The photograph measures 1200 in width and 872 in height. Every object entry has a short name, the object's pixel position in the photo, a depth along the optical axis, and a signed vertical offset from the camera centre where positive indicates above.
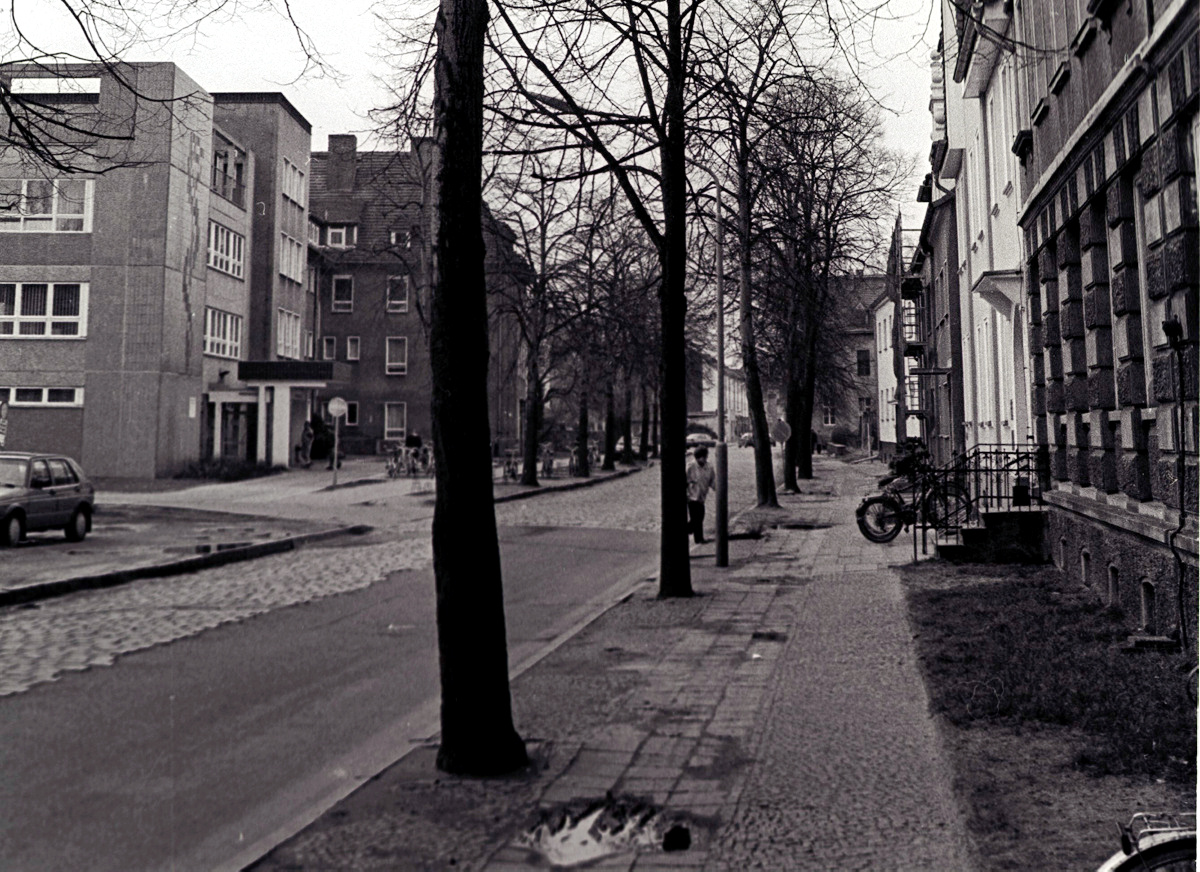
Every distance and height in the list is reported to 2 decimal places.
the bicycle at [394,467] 39.58 +0.40
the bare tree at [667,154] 10.70 +3.39
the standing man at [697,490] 18.12 -0.22
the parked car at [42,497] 17.31 -0.30
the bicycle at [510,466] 38.53 +0.41
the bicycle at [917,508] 15.51 -0.47
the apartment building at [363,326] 61.19 +8.85
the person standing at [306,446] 44.34 +1.32
